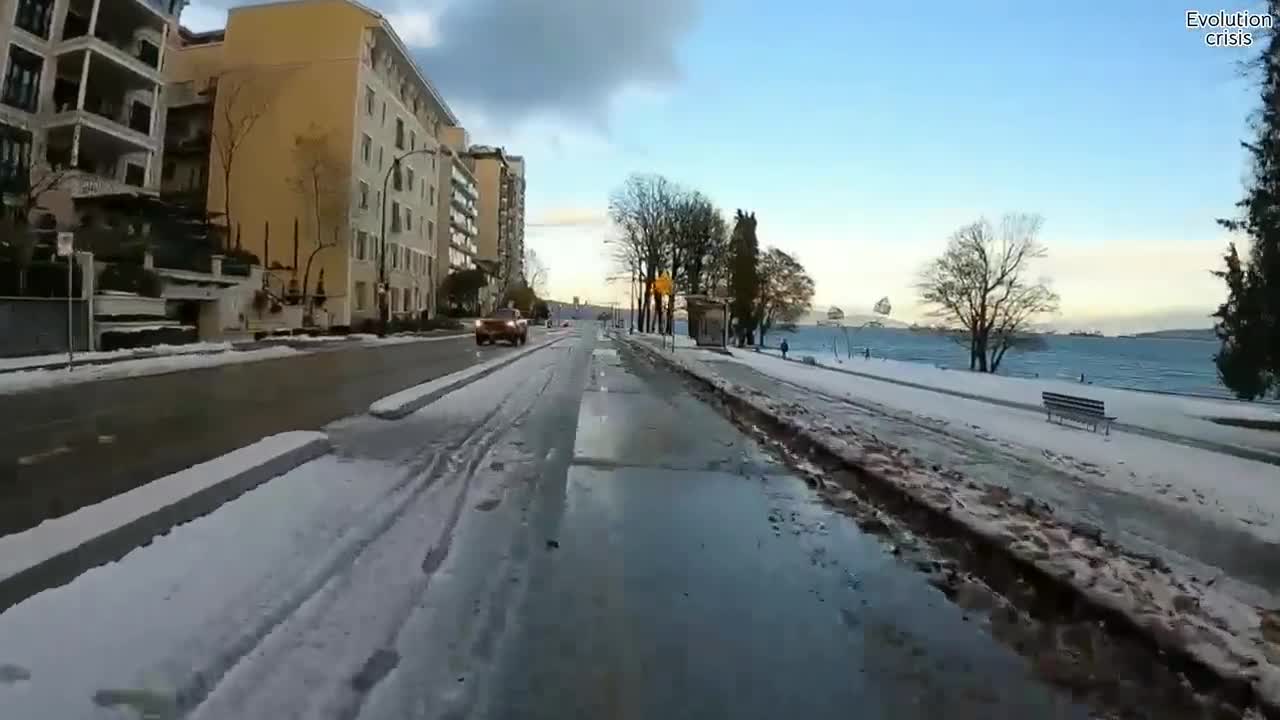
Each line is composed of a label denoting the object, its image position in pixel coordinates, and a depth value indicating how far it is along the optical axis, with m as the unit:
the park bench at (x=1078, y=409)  16.85
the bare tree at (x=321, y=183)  51.81
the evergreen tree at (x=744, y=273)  77.25
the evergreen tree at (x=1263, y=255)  19.97
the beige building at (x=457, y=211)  95.06
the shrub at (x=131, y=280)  27.45
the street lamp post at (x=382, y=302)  49.19
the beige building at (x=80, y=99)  34.16
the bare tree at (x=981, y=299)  67.19
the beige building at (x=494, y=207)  138.88
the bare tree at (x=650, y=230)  76.38
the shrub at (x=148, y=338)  26.89
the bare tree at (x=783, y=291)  88.06
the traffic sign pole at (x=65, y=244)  18.42
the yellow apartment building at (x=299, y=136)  53.75
